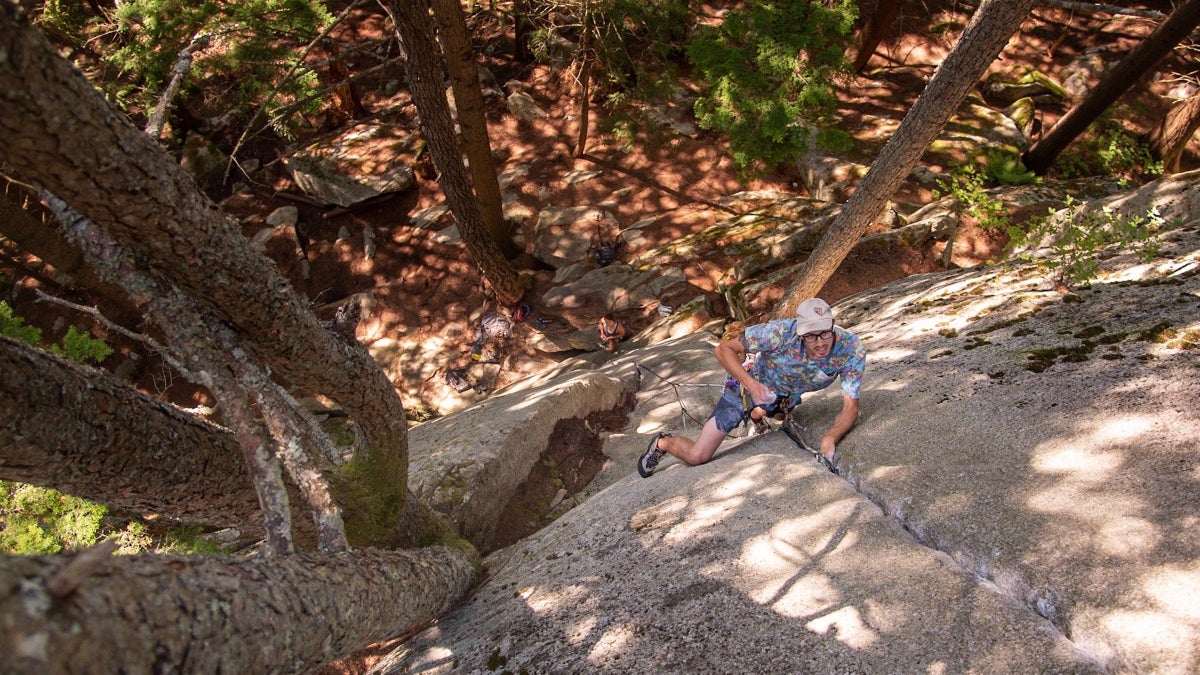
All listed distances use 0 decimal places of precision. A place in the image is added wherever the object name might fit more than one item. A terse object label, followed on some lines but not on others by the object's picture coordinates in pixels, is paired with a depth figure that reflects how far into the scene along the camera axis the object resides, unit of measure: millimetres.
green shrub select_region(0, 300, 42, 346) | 6660
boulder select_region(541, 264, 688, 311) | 12645
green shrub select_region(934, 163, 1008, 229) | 10820
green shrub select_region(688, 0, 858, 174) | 9953
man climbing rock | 4867
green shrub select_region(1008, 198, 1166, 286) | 5883
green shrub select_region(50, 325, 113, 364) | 7461
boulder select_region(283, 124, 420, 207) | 15258
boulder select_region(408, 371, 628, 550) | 6328
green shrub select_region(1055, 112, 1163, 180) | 14078
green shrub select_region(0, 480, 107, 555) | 6168
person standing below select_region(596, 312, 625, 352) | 11648
